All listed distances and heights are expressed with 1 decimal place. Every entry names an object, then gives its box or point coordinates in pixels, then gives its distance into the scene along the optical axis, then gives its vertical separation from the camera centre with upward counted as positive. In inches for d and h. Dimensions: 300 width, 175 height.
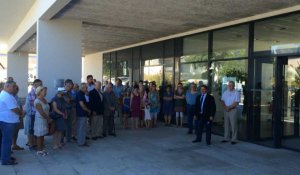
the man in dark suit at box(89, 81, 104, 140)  347.9 -32.5
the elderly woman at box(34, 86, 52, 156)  281.7 -32.7
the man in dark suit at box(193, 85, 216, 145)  344.8 -31.1
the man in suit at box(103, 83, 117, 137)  382.2 -33.4
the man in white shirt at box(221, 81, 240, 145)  352.8 -29.4
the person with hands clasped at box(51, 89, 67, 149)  305.7 -32.9
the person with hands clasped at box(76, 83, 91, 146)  325.4 -34.7
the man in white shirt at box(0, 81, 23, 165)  251.1 -30.5
